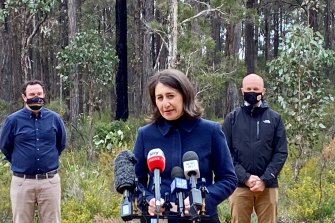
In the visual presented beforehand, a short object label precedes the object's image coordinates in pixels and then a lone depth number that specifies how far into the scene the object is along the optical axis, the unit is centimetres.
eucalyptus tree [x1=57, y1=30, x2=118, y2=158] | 1595
